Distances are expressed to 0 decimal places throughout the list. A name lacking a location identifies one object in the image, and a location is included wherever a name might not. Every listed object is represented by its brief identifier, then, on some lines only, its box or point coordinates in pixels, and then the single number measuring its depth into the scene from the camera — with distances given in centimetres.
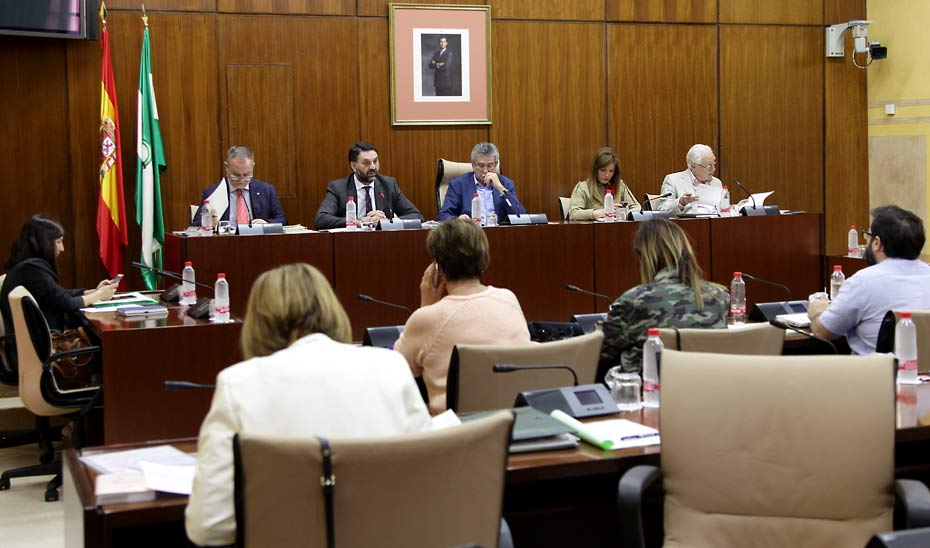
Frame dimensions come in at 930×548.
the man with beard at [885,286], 400
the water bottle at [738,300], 493
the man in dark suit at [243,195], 660
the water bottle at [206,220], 574
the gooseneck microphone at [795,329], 430
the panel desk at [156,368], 452
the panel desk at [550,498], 206
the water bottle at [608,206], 673
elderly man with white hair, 733
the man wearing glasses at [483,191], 700
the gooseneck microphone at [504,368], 288
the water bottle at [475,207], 659
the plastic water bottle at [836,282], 505
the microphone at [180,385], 255
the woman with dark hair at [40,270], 500
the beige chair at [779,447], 227
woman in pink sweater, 337
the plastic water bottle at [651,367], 291
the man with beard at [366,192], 689
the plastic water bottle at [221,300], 476
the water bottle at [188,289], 533
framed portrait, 775
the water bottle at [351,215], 624
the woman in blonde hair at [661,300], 350
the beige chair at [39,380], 457
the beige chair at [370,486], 184
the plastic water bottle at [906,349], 313
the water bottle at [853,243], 663
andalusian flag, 677
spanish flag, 673
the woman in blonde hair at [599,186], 721
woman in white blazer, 193
